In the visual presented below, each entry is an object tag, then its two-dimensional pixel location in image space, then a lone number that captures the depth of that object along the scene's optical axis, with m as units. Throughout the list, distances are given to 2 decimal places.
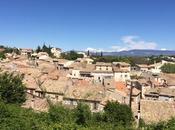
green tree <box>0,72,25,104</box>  17.83
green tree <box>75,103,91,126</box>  15.31
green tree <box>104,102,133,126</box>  15.81
